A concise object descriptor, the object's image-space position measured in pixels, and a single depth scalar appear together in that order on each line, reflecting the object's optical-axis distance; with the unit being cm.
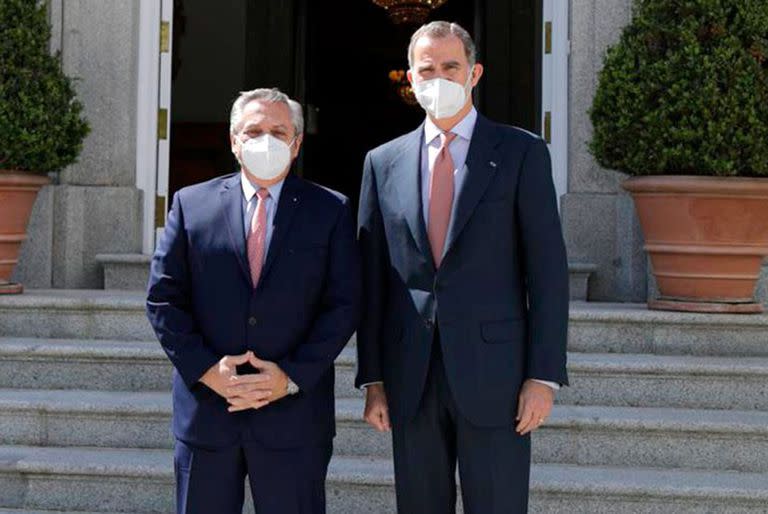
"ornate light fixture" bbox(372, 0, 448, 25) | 839
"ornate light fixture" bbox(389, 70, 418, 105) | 1065
